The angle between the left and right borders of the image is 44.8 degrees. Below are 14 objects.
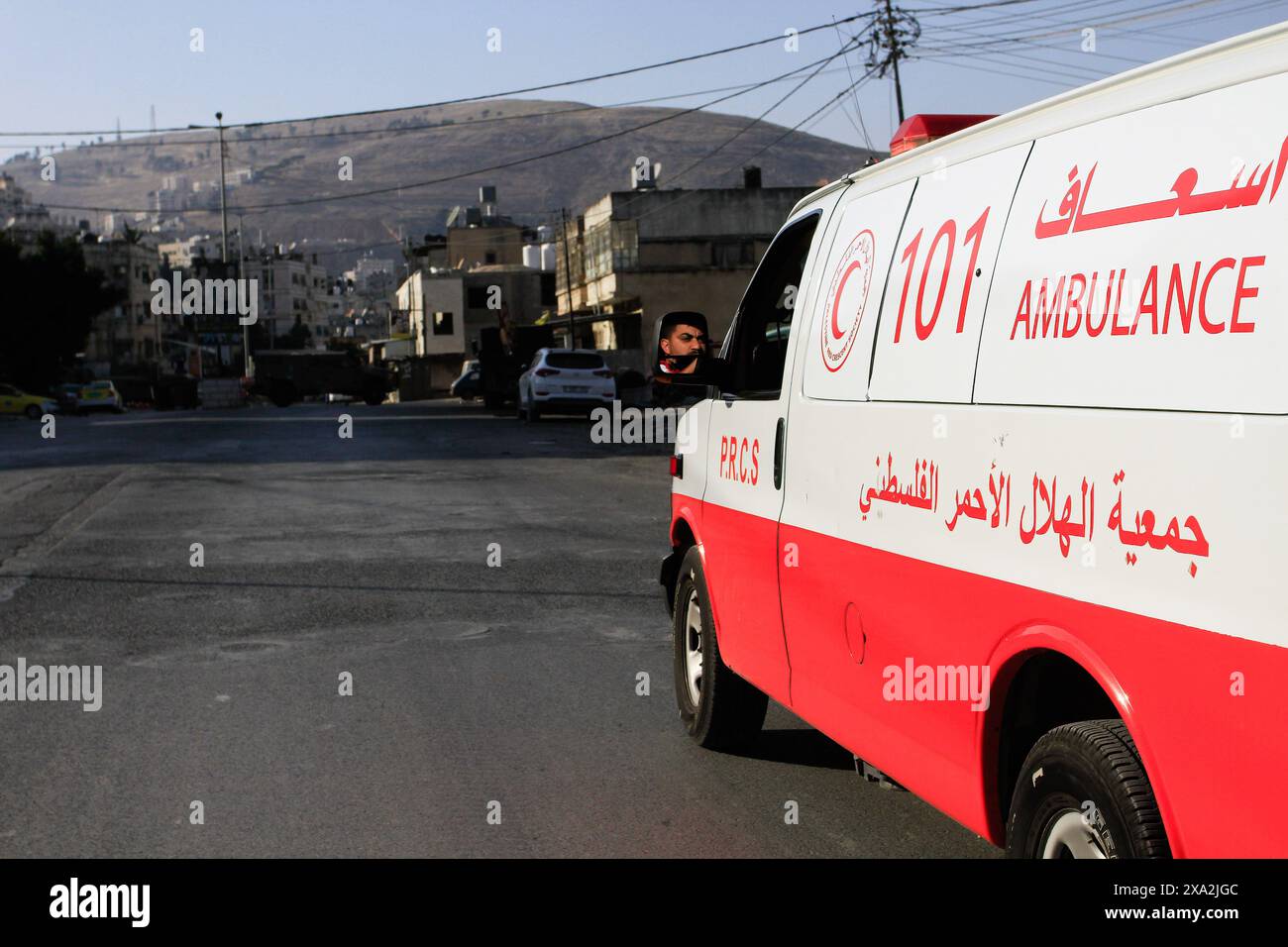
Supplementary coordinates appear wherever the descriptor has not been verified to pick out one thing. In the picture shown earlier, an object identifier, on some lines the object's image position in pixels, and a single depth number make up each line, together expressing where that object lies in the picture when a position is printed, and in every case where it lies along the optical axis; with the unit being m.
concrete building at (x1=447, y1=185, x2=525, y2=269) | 137.88
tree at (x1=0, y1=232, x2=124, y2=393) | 79.56
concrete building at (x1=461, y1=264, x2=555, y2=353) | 114.50
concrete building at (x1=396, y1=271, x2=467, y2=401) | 113.56
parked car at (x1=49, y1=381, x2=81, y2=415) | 65.88
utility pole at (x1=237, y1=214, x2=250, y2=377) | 97.65
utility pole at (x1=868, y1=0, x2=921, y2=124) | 34.31
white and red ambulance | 2.93
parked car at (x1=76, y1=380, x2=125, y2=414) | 65.50
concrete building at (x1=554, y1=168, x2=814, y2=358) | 72.50
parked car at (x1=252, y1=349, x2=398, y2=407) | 83.88
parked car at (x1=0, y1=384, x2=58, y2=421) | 64.00
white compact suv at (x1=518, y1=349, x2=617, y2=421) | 36.62
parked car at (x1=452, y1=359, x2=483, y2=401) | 62.02
